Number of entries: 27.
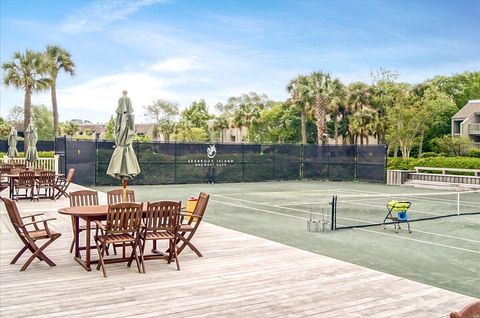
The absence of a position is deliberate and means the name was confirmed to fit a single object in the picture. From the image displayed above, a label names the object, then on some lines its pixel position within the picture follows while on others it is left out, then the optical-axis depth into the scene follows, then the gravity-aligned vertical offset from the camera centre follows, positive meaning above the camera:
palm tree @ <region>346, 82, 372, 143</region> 49.25 +5.56
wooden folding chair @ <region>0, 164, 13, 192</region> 17.17 -0.57
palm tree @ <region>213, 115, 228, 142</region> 71.38 +4.39
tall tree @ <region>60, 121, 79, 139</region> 88.12 +4.63
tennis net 14.24 -1.84
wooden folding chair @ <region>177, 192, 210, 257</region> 8.16 -1.18
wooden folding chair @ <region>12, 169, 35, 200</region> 15.59 -0.79
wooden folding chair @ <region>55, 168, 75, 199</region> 17.16 -1.15
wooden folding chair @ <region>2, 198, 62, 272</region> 7.35 -1.23
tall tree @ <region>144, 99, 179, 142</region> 77.75 +6.32
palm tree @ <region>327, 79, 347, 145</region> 46.84 +5.19
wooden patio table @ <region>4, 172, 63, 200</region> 15.82 -0.79
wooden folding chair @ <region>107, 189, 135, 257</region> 9.07 -0.77
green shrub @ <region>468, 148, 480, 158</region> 40.00 +0.17
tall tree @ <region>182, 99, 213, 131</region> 78.31 +6.23
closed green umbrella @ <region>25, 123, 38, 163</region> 18.62 +0.36
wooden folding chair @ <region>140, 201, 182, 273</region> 7.54 -1.02
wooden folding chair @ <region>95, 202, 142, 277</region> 7.12 -1.02
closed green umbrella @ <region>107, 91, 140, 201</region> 8.98 +0.19
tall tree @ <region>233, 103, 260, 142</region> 63.50 +4.84
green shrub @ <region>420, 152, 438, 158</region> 43.16 +0.09
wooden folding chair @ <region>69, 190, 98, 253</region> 9.01 -0.78
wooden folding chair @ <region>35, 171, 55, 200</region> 15.91 -0.81
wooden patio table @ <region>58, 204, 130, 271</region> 7.48 -0.94
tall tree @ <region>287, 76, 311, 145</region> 46.81 +5.73
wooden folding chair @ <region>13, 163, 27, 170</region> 20.18 -0.49
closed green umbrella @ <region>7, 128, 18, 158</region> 22.00 +0.50
